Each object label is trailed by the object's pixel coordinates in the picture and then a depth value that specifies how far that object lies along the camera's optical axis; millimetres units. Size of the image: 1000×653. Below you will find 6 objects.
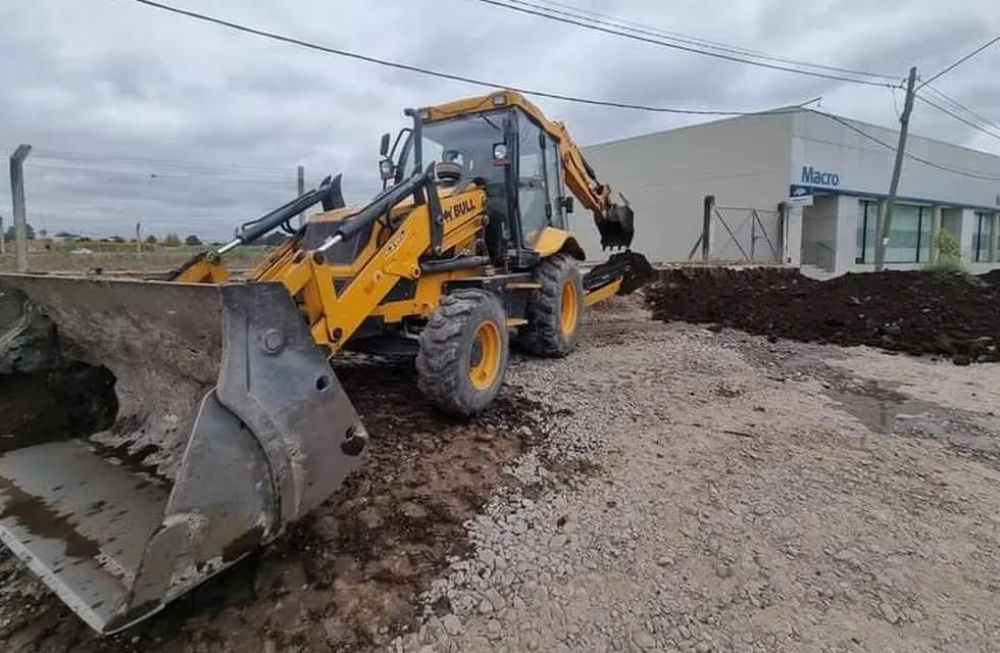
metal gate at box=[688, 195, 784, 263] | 21359
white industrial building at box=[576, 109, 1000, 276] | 22375
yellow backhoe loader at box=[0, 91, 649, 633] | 2232
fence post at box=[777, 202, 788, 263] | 21156
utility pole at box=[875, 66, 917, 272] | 19734
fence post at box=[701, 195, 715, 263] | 16094
